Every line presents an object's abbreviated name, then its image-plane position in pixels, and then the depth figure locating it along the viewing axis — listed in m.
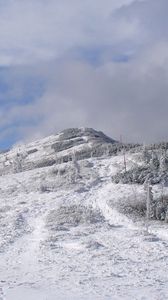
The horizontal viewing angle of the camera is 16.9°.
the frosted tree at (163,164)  90.71
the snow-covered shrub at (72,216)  65.50
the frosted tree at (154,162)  93.86
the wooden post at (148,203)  64.62
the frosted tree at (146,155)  104.88
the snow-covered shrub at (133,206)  70.55
